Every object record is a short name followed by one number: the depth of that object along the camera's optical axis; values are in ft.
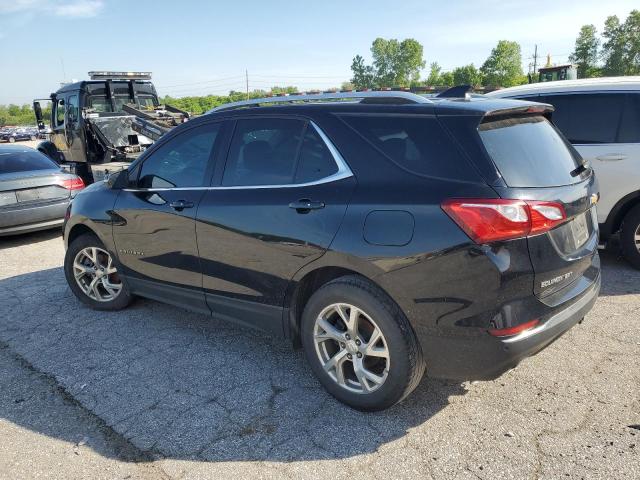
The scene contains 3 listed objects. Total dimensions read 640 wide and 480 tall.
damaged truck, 37.96
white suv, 16.48
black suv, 8.02
